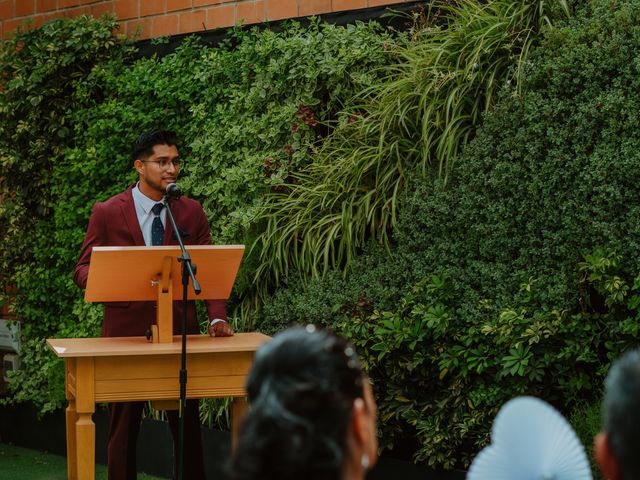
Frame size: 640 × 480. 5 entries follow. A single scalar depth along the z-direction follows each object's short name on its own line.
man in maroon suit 9.80
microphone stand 8.37
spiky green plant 10.58
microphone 8.70
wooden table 8.68
